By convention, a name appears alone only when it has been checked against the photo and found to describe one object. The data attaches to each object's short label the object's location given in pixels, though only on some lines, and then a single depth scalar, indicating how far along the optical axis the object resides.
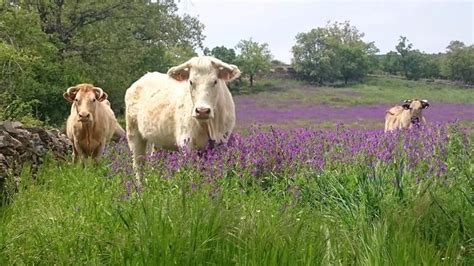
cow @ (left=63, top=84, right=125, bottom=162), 9.85
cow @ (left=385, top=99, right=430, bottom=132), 14.66
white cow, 6.45
